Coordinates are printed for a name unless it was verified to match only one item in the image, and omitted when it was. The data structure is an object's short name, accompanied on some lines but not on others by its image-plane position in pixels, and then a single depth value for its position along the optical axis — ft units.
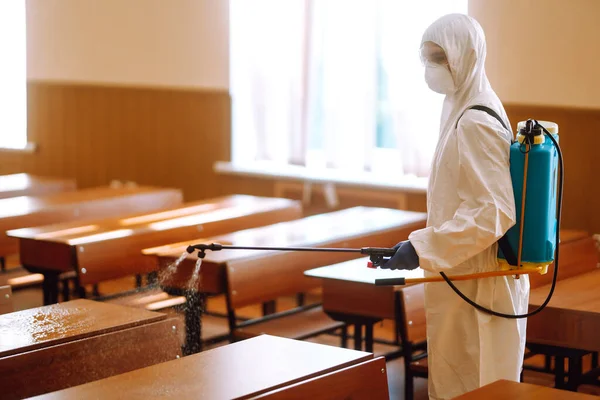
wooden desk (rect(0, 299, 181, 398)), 8.79
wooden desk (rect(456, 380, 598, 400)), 6.98
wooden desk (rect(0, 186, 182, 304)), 16.66
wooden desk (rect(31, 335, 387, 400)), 7.07
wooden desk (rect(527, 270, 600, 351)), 11.40
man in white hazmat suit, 8.52
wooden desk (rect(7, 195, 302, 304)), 14.71
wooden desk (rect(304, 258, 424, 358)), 12.27
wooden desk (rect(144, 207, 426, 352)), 13.37
